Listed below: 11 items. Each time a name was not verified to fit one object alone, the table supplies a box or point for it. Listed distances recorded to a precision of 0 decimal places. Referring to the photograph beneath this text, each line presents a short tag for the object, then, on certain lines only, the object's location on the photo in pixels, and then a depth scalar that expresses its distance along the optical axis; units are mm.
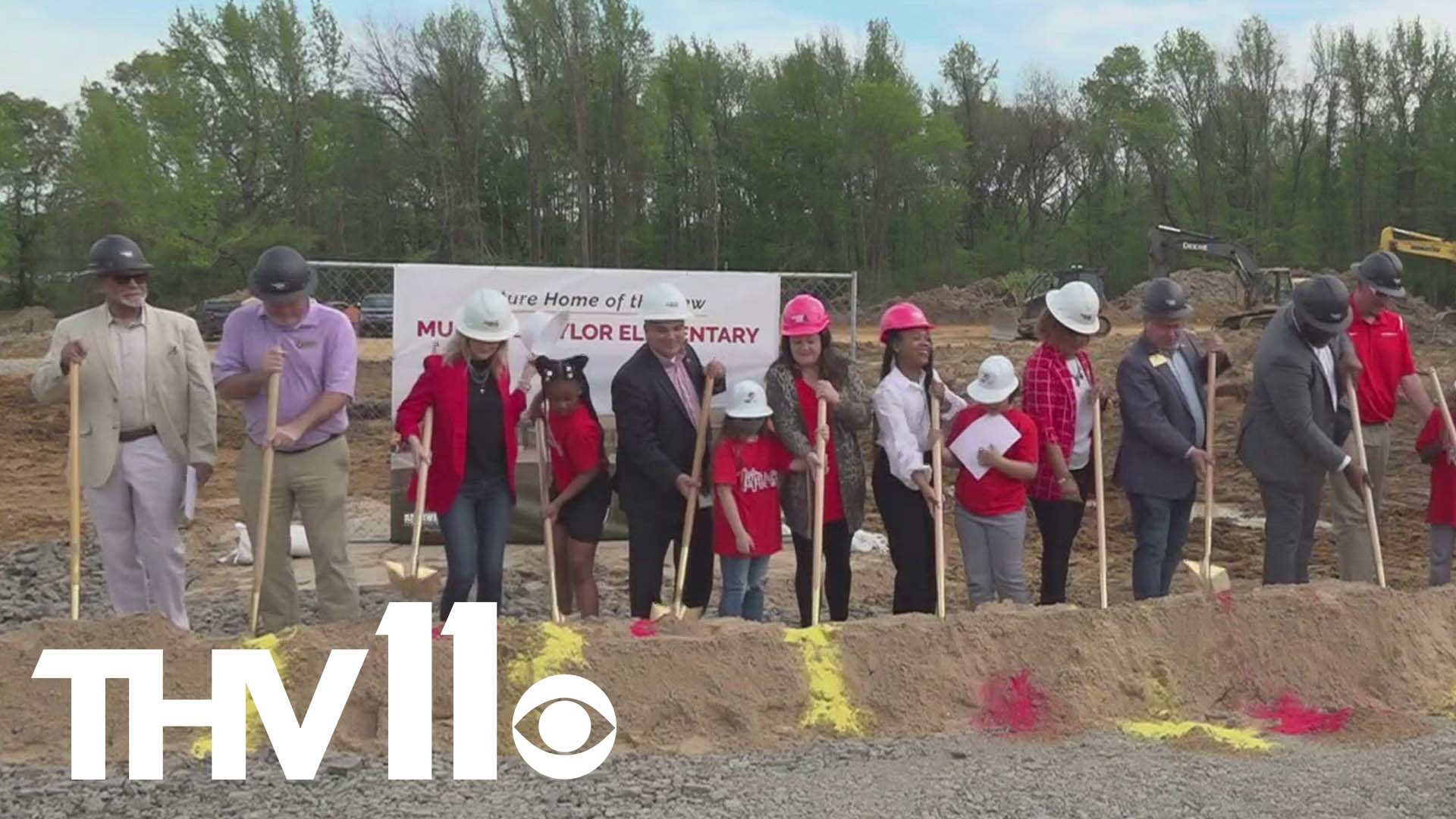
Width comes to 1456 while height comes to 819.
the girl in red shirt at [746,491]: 5918
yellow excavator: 28531
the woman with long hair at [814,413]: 5926
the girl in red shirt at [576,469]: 6176
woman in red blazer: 5781
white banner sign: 8234
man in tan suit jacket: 5621
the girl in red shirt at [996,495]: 5867
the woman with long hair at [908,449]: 5914
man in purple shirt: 5672
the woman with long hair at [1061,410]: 6023
